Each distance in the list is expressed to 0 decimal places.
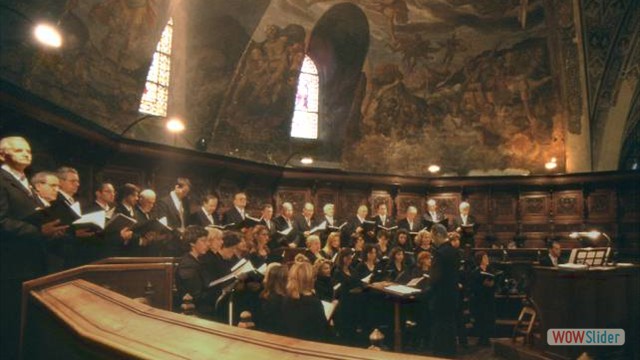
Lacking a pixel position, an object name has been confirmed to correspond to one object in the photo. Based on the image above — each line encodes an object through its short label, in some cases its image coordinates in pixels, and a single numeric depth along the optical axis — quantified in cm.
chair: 714
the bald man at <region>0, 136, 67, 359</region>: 382
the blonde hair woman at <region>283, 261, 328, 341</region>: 450
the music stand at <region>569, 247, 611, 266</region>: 690
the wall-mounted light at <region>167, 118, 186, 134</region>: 917
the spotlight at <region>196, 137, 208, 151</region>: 1320
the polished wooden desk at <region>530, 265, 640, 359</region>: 620
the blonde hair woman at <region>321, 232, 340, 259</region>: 891
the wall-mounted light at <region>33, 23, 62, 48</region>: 591
